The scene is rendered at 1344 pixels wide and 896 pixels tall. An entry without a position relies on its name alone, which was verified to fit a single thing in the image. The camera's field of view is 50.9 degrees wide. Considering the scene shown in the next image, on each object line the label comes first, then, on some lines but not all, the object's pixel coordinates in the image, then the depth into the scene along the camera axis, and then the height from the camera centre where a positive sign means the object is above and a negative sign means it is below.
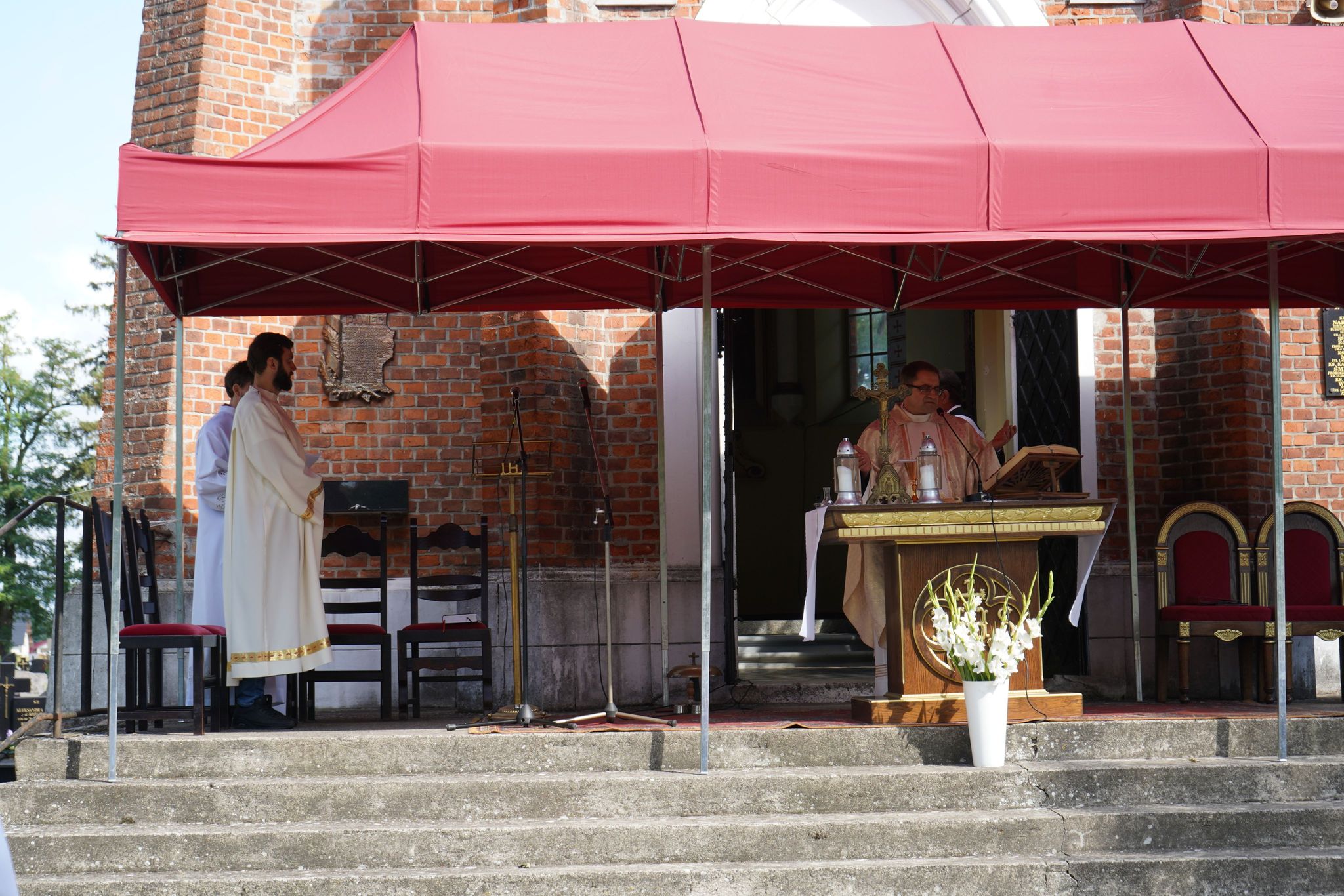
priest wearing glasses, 7.39 +0.35
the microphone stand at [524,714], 6.32 -0.94
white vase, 5.70 -0.88
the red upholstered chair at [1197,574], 7.55 -0.42
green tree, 30.39 +1.49
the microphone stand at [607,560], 6.27 -0.27
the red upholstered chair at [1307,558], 7.81 -0.34
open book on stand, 6.57 +0.13
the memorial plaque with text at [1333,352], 8.73 +0.90
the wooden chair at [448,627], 7.44 -0.64
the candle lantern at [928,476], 6.51 +0.12
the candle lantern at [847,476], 6.60 +0.12
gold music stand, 6.96 +0.21
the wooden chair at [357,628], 7.46 -0.64
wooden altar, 6.34 -0.26
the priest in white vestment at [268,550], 6.63 -0.20
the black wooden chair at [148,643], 6.00 -0.57
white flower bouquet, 5.73 -0.57
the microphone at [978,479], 7.33 +0.11
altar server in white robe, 7.15 -0.02
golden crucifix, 6.77 +0.18
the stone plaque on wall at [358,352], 8.75 +0.96
